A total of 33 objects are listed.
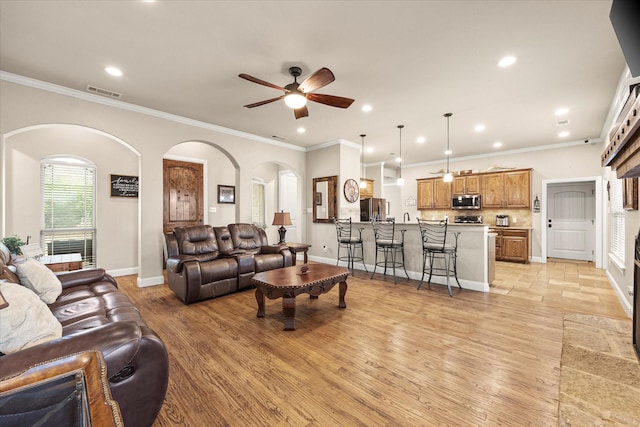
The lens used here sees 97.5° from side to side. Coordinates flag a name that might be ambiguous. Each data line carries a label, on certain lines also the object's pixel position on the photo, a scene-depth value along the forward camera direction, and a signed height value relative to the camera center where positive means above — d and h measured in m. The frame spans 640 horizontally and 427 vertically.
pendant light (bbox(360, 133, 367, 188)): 7.43 +0.95
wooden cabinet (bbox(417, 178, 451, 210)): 8.06 +0.57
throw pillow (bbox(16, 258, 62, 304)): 2.26 -0.55
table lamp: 5.64 -0.12
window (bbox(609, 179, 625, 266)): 4.18 -0.16
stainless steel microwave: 7.44 +0.32
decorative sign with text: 5.34 +0.54
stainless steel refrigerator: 7.04 +0.10
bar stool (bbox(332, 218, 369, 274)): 5.76 -0.54
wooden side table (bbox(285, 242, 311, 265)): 5.22 -0.70
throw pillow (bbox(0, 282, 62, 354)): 1.30 -0.54
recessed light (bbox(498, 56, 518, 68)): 2.98 +1.65
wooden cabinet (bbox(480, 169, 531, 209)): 6.81 +0.60
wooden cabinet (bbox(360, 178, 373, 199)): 8.30 +0.71
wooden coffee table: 2.96 -0.78
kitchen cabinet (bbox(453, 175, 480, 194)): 7.53 +0.78
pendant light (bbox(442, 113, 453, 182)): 5.44 +0.70
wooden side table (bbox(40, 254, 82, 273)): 3.41 -0.61
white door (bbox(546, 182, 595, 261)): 6.73 -0.20
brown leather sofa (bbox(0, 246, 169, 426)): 1.19 -0.73
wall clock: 6.63 +0.56
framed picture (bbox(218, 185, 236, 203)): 6.88 +0.49
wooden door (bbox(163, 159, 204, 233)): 6.07 +0.44
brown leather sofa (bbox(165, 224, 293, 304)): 3.83 -0.70
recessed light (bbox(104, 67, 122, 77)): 3.28 +1.70
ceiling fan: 2.81 +1.34
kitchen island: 4.34 -0.67
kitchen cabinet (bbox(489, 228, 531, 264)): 6.60 -0.76
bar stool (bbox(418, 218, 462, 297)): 4.42 -0.55
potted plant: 3.09 -0.35
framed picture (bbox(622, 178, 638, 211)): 3.14 +0.22
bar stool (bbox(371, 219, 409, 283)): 5.03 -0.55
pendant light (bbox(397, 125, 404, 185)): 5.38 +0.72
